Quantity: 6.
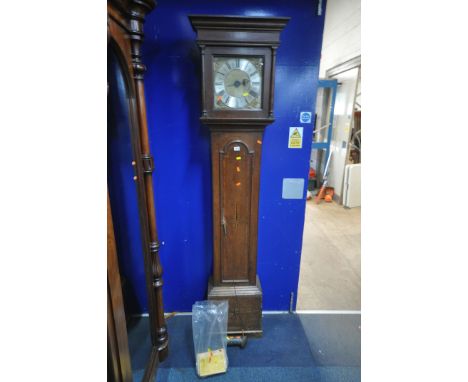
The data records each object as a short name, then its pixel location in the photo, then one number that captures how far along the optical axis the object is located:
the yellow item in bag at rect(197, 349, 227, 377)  1.44
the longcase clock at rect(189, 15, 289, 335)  1.18
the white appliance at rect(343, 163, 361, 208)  4.00
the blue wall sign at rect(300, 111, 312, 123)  1.51
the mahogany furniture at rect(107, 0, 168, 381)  0.86
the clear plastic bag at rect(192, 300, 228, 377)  1.44
